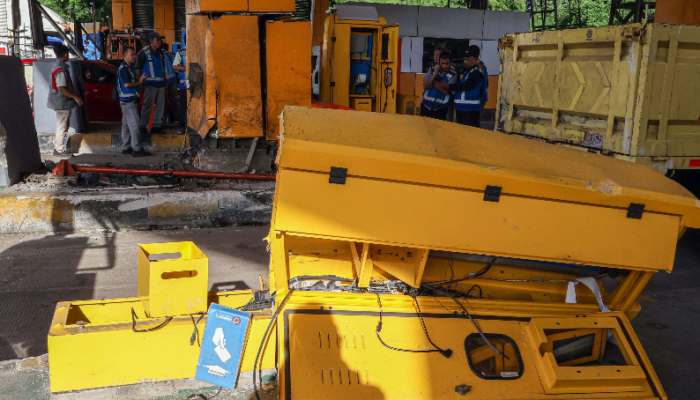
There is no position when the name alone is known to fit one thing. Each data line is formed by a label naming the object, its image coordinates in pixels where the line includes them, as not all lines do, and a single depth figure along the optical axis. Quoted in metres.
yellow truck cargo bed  4.80
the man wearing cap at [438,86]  7.85
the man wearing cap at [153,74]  8.84
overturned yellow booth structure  2.62
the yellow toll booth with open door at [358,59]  9.02
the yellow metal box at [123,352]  2.77
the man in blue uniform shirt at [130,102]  8.27
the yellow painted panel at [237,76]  6.23
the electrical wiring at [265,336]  2.81
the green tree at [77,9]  28.00
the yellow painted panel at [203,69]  6.36
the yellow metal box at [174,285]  2.99
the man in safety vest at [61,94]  8.27
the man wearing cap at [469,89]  7.63
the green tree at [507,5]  32.75
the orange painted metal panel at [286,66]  6.39
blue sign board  2.86
